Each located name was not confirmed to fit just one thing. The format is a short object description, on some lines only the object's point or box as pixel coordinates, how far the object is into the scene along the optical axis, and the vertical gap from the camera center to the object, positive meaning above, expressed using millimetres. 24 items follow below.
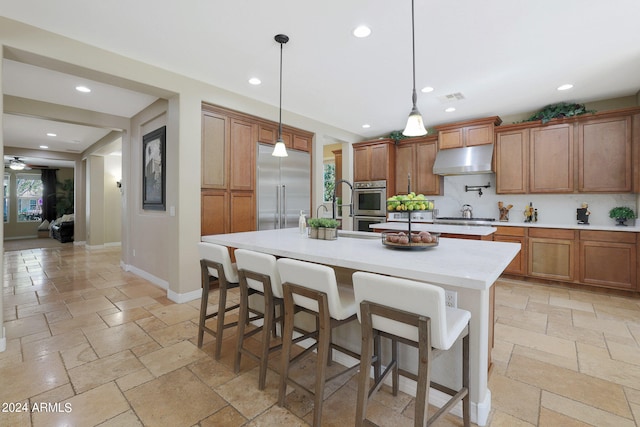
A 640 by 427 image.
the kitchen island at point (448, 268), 1361 -275
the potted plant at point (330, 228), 2459 -132
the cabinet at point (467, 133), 4758 +1357
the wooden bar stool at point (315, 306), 1497 -514
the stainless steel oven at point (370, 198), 5848 +292
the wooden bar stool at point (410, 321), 1178 -484
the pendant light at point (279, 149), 2912 +635
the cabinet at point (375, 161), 5809 +1061
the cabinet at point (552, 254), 3998 -589
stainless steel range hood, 4715 +871
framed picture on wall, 3891 +613
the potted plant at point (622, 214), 3918 -29
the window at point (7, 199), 9430 +456
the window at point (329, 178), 7681 +937
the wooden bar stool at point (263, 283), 1826 -462
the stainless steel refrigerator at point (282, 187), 4410 +404
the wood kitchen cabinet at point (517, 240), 4297 -413
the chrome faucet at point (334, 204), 2613 +76
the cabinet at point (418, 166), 5465 +911
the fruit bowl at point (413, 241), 1909 -193
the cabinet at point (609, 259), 3635 -607
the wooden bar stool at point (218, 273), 2182 -469
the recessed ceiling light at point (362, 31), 2460 +1562
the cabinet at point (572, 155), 3828 +824
